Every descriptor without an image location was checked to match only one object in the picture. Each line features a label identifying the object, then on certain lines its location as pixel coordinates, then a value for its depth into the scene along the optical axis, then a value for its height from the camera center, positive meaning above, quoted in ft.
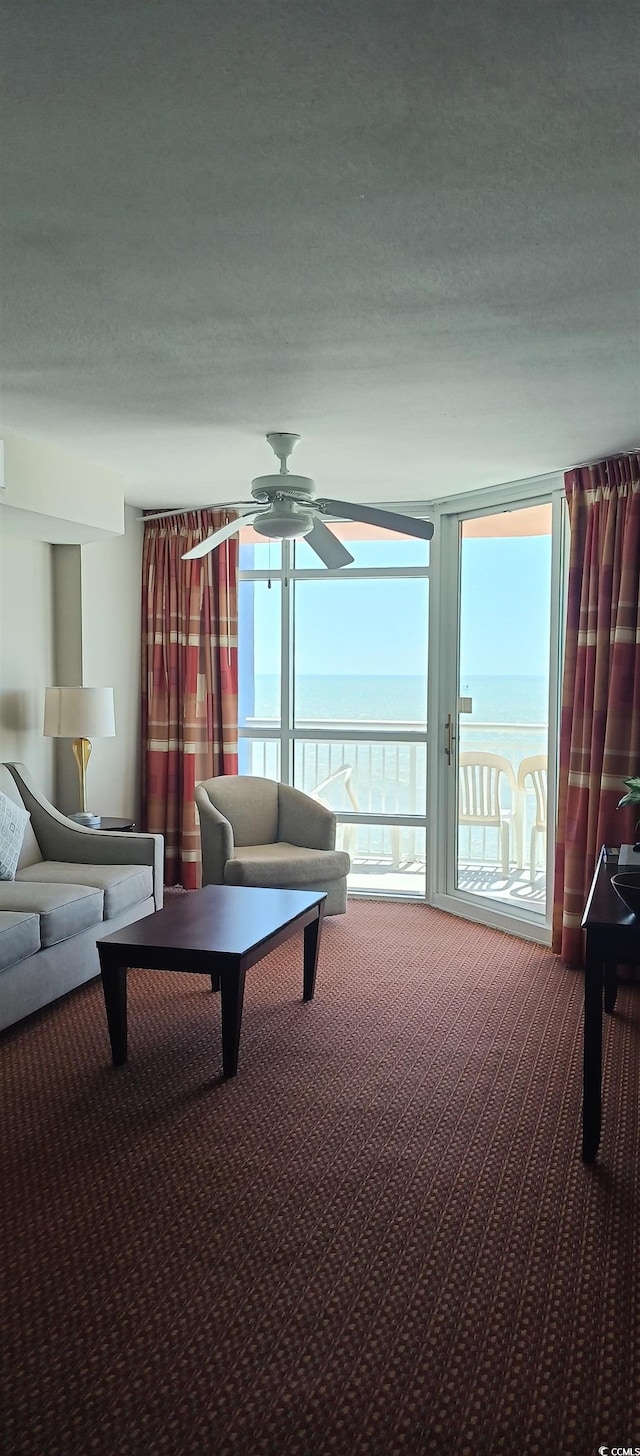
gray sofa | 12.16 -2.96
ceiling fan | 12.64 +2.30
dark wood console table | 8.96 -2.58
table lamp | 16.47 -0.51
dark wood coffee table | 10.87 -3.01
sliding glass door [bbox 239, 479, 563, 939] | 17.20 -0.15
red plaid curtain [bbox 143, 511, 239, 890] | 20.15 +0.28
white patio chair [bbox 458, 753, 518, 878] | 17.90 -1.99
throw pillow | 14.43 -2.28
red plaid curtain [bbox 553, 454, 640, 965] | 14.49 +0.18
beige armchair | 16.39 -2.81
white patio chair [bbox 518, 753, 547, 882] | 17.04 -1.70
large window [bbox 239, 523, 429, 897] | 19.88 +0.03
